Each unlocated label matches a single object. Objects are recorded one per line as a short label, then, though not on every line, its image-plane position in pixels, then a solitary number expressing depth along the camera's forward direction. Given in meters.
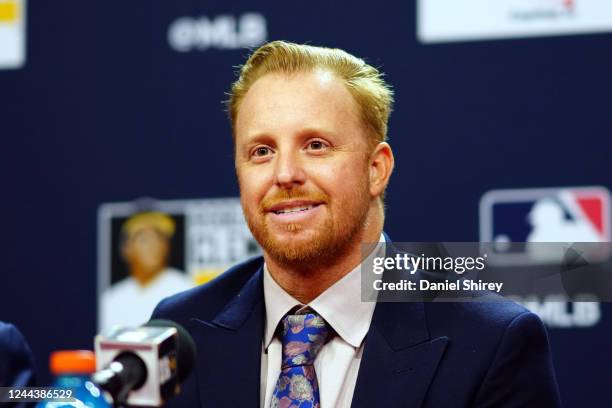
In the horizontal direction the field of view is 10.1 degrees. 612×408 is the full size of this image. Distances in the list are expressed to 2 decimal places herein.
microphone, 3.35
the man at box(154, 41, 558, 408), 3.70
